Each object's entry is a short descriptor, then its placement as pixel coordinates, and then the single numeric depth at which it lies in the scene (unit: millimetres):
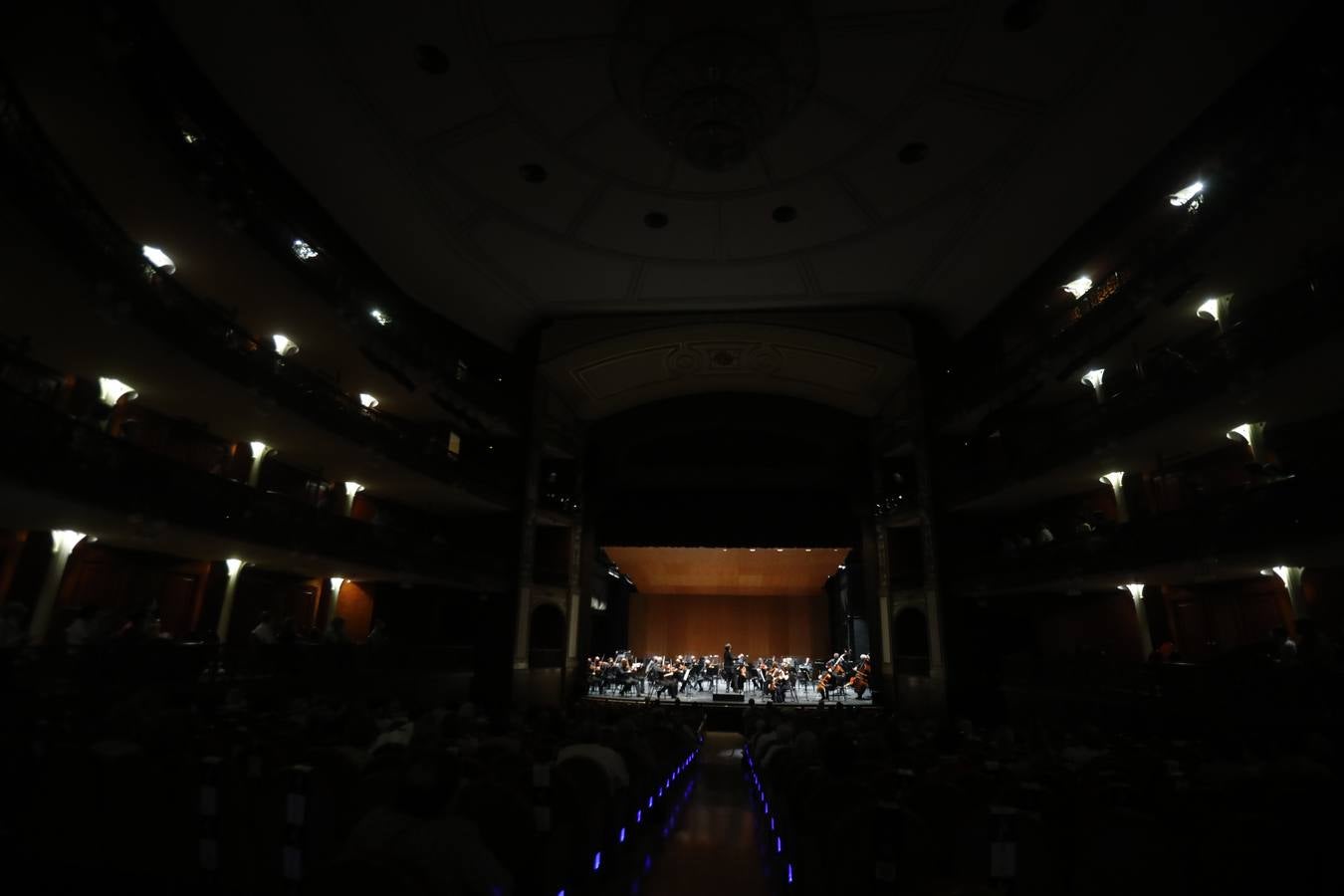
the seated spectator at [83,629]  9664
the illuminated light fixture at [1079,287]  15272
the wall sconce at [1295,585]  11227
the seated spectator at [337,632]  14891
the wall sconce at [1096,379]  15226
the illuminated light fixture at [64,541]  11164
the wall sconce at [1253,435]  12039
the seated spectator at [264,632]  13162
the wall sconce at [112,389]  11758
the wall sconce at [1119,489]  15234
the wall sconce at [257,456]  14609
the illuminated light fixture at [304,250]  13256
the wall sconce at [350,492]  17688
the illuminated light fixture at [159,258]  11992
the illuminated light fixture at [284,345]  14805
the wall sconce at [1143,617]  15102
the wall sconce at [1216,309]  12422
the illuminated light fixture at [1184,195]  12177
